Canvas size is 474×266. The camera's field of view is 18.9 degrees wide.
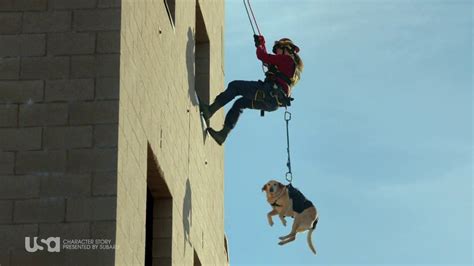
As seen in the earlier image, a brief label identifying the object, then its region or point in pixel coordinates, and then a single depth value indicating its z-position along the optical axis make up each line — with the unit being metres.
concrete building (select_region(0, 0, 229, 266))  15.89
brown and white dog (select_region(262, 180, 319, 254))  21.83
